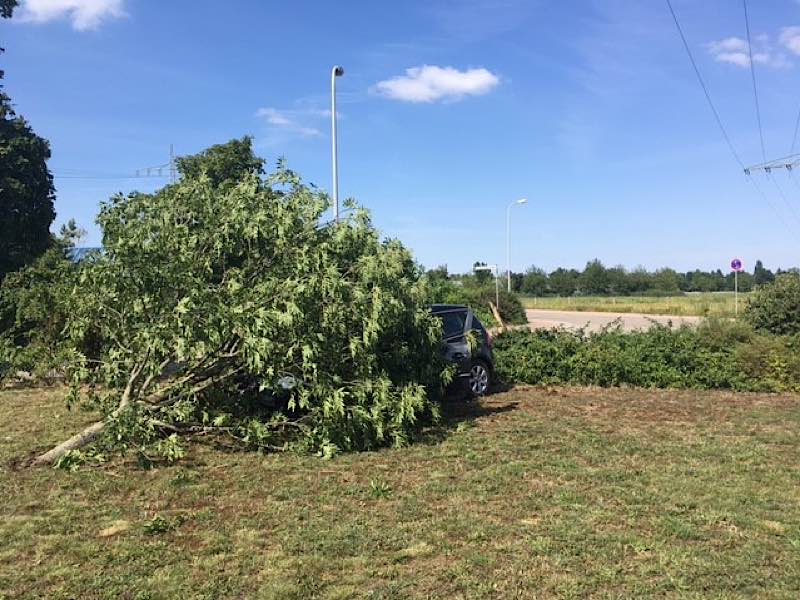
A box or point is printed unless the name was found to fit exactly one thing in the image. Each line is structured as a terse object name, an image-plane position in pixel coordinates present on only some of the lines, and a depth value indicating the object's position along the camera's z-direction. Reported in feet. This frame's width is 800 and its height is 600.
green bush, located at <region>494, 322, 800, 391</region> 39.34
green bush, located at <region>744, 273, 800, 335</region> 46.70
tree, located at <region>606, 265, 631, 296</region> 299.58
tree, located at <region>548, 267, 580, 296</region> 292.61
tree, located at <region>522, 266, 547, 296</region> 285.84
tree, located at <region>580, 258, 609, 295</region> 298.76
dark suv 36.32
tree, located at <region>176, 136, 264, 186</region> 127.44
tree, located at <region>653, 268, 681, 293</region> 297.92
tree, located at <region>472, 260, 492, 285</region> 148.87
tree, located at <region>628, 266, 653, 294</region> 303.07
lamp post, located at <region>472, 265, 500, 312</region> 122.29
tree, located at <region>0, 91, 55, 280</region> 88.33
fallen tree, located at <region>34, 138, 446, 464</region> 22.63
